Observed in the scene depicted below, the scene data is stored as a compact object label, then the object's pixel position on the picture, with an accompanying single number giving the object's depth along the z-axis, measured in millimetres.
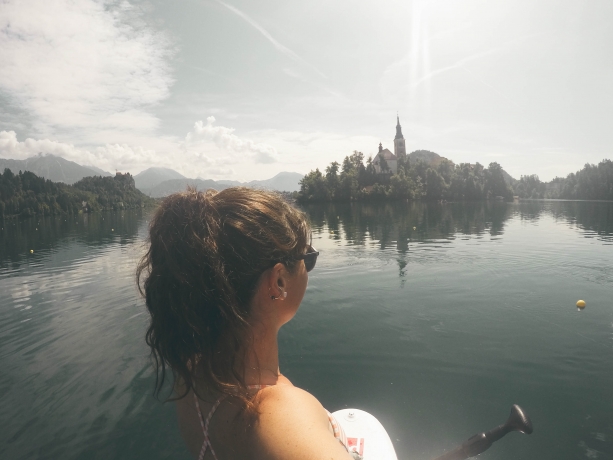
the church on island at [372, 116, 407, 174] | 114006
